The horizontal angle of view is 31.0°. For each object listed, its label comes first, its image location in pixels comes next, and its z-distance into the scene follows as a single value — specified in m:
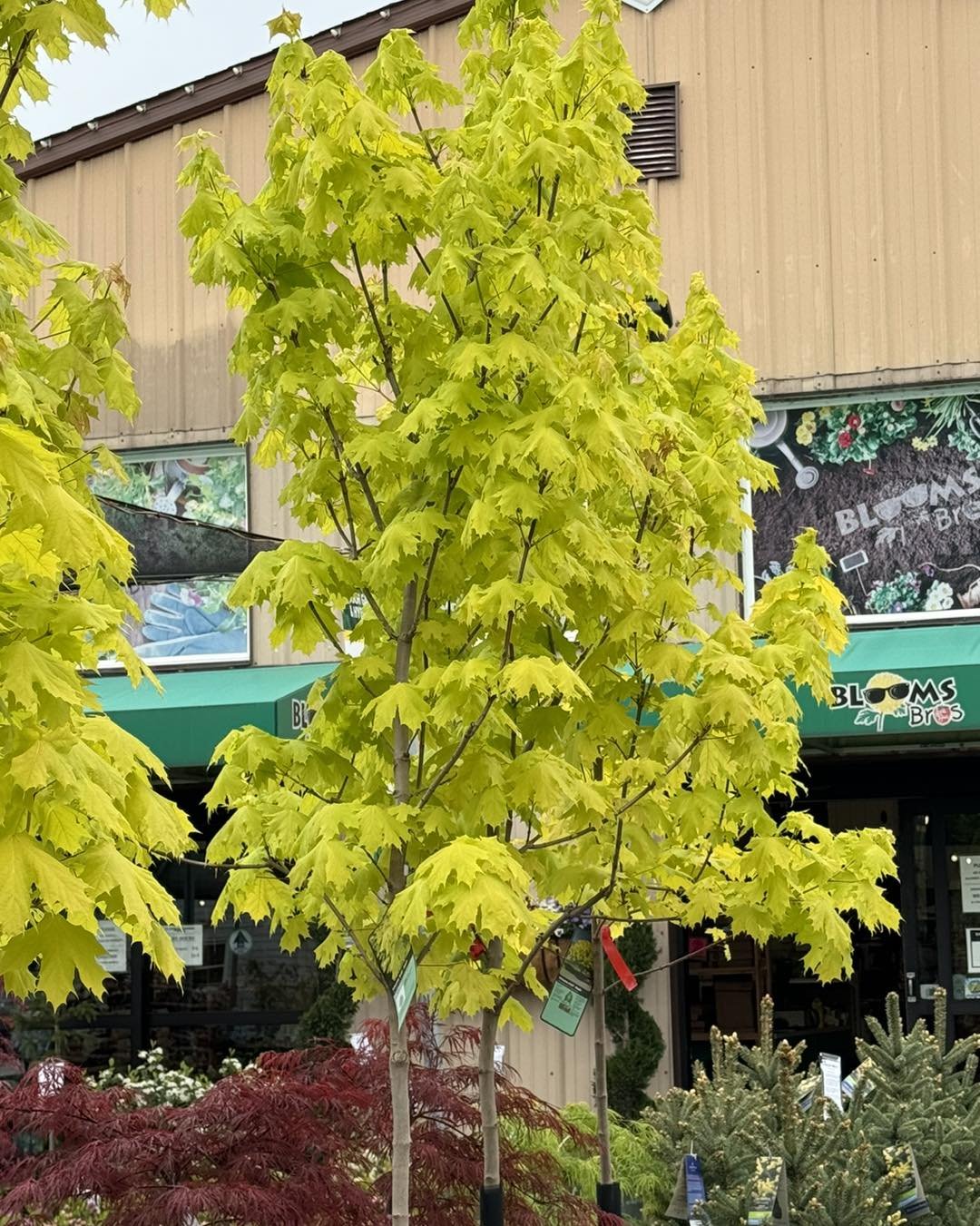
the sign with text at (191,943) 14.92
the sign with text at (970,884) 13.56
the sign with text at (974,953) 13.45
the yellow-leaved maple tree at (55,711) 4.00
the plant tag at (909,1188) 7.65
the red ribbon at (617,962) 8.52
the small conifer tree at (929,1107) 8.02
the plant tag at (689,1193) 7.69
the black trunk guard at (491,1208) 6.81
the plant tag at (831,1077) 9.41
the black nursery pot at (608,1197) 8.00
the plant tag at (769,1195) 7.05
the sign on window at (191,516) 14.65
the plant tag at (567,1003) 8.60
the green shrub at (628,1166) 8.62
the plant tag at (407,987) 6.12
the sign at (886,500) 13.16
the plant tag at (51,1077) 7.27
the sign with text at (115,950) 14.94
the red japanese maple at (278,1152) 6.39
